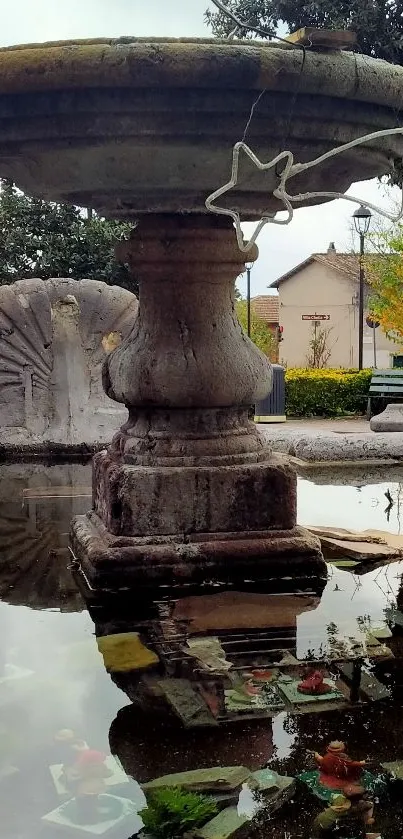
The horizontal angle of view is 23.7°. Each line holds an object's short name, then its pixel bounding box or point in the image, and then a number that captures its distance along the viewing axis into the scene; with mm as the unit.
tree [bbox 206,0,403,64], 20266
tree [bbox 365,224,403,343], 20516
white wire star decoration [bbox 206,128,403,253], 2764
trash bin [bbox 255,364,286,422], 14086
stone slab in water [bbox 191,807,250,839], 1880
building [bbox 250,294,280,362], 52719
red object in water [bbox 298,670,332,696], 2564
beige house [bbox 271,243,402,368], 45062
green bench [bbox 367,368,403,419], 12531
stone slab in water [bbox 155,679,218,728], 2416
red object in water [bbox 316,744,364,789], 2074
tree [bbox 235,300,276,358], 41656
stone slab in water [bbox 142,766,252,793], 2074
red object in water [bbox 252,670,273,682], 2674
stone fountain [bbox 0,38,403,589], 3057
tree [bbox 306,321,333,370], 33838
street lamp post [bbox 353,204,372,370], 20688
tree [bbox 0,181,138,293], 20156
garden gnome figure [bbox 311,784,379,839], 1893
